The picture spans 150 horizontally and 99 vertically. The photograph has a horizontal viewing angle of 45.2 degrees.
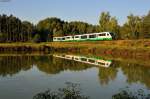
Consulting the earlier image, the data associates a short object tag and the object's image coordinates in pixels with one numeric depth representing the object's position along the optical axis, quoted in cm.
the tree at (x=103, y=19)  5851
